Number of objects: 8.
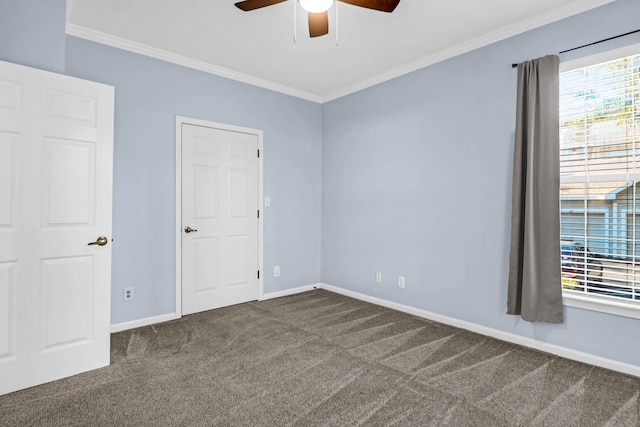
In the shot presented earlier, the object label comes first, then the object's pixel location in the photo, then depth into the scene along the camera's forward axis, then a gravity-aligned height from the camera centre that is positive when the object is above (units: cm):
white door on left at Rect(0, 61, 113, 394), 214 -10
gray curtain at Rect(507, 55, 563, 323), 264 +14
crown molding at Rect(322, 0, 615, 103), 258 +157
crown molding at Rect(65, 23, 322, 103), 302 +155
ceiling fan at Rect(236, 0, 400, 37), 198 +124
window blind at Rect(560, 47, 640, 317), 243 +26
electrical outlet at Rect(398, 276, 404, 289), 384 -75
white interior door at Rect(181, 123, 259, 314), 369 -7
